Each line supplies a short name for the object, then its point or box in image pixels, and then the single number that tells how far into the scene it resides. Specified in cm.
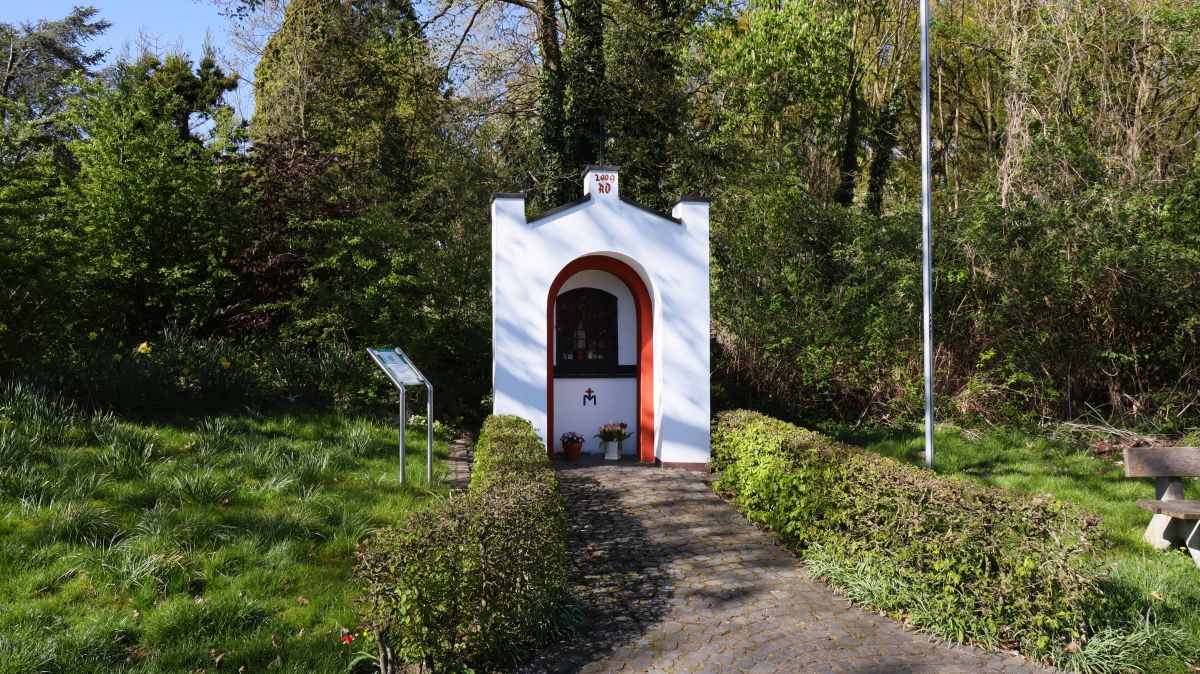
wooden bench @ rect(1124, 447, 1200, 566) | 565
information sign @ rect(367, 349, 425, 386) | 661
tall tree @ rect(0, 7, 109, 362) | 804
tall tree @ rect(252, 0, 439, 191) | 1369
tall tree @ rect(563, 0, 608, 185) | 1342
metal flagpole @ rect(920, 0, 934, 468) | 790
